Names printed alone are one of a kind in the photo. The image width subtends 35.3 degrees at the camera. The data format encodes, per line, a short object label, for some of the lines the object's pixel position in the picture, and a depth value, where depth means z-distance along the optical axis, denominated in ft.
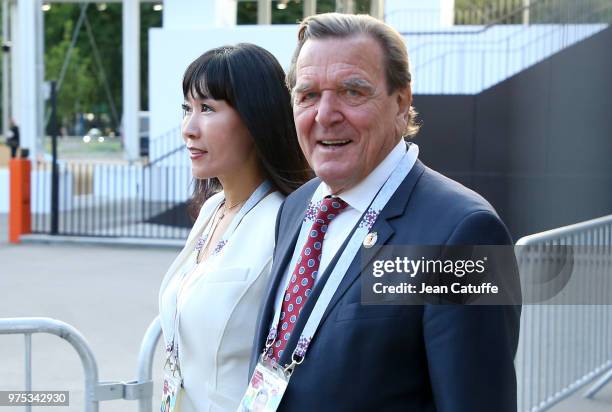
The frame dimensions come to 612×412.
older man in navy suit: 6.70
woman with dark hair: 9.29
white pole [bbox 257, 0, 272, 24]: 87.10
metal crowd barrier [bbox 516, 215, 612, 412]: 16.39
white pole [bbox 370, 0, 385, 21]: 67.41
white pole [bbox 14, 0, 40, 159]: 71.26
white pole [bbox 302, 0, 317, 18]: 88.94
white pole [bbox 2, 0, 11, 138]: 102.39
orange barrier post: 51.90
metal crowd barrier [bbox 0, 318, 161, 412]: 12.03
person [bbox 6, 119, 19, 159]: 85.20
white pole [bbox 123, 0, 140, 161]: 86.69
